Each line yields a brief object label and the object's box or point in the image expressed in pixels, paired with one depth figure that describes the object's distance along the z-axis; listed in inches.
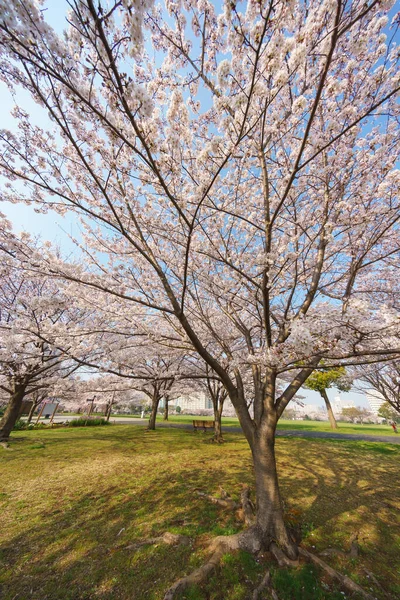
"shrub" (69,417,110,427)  783.1
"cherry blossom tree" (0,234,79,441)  280.3
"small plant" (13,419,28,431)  622.0
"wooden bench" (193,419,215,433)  669.4
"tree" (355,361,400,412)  372.2
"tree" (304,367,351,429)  928.9
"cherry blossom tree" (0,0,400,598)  83.0
